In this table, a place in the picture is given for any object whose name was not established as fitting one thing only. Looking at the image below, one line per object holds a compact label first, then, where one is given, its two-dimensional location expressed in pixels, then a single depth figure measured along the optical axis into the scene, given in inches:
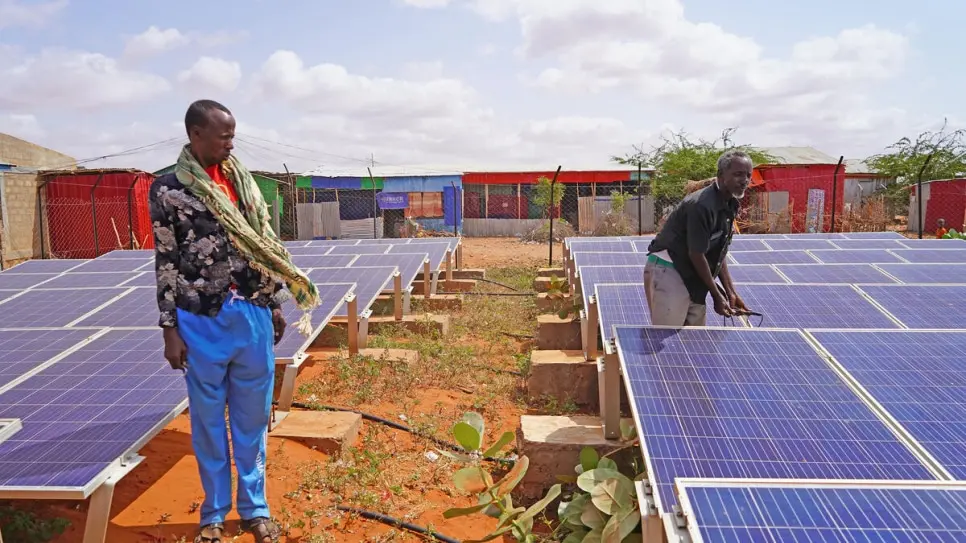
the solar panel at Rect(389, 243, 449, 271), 458.1
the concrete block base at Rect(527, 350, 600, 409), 244.8
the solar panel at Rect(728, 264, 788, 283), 291.6
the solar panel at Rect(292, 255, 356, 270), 380.1
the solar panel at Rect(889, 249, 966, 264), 339.3
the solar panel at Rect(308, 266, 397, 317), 303.6
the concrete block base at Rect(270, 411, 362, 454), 184.2
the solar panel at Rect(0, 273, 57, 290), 315.3
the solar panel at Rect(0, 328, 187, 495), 120.3
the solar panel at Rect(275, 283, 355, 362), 204.5
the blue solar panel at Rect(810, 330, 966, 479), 110.6
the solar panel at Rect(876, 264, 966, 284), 278.8
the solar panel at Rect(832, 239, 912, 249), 438.0
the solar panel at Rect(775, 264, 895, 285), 287.6
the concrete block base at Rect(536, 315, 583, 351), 308.8
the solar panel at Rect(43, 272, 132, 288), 315.6
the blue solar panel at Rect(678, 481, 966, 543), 77.1
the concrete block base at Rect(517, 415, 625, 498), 163.0
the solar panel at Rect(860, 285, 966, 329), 199.8
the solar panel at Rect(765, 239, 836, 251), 422.6
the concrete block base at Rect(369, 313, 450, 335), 351.9
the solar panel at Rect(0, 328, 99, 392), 165.0
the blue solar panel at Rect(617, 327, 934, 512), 105.6
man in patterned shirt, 122.0
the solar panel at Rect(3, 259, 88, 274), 368.2
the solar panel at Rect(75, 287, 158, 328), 226.4
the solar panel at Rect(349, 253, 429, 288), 382.7
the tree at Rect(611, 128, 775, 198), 1075.9
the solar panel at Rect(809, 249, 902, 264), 356.8
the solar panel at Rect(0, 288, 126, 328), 233.0
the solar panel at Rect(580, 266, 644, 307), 275.7
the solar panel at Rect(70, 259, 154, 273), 392.2
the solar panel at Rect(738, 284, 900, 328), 207.2
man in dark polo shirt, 156.3
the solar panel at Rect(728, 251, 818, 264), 356.4
